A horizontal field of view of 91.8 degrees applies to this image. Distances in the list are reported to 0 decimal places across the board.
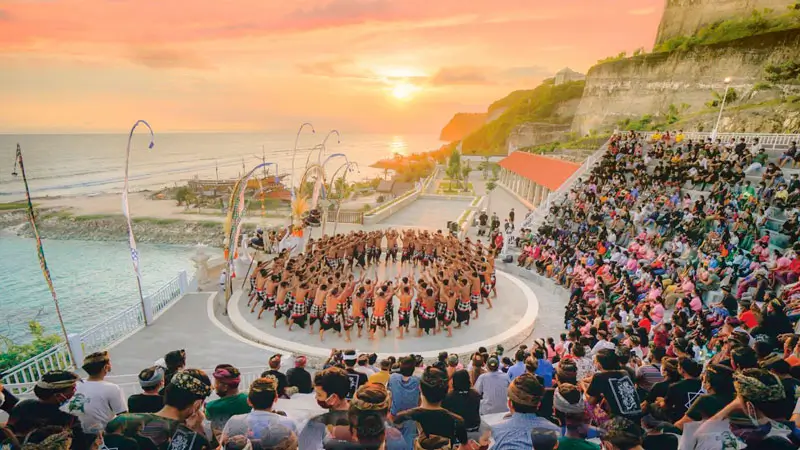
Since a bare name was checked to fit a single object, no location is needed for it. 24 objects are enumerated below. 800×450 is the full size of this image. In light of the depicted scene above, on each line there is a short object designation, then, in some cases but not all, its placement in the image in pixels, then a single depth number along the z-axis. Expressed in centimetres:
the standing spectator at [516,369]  535
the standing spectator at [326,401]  339
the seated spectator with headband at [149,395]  365
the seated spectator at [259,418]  294
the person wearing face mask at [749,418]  303
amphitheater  873
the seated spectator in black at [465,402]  364
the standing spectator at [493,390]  484
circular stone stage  941
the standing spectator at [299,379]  477
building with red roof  2641
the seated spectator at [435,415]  315
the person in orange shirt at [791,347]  525
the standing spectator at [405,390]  414
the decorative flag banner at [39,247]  709
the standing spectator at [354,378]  434
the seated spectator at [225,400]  350
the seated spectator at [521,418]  305
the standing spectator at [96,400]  367
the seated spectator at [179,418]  286
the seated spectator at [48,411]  304
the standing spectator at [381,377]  434
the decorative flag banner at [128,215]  929
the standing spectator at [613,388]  370
